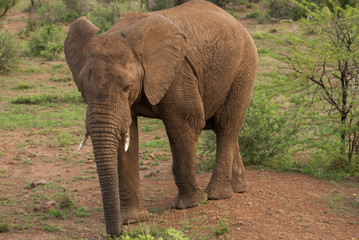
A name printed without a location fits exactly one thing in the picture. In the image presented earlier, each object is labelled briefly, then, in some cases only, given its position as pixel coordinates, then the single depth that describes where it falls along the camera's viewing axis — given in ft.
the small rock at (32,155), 55.06
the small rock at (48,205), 38.47
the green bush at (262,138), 48.88
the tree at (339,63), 47.44
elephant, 27.22
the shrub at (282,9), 142.27
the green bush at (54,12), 171.01
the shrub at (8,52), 98.92
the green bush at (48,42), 119.14
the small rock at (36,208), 38.78
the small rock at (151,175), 48.30
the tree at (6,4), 135.33
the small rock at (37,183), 44.83
